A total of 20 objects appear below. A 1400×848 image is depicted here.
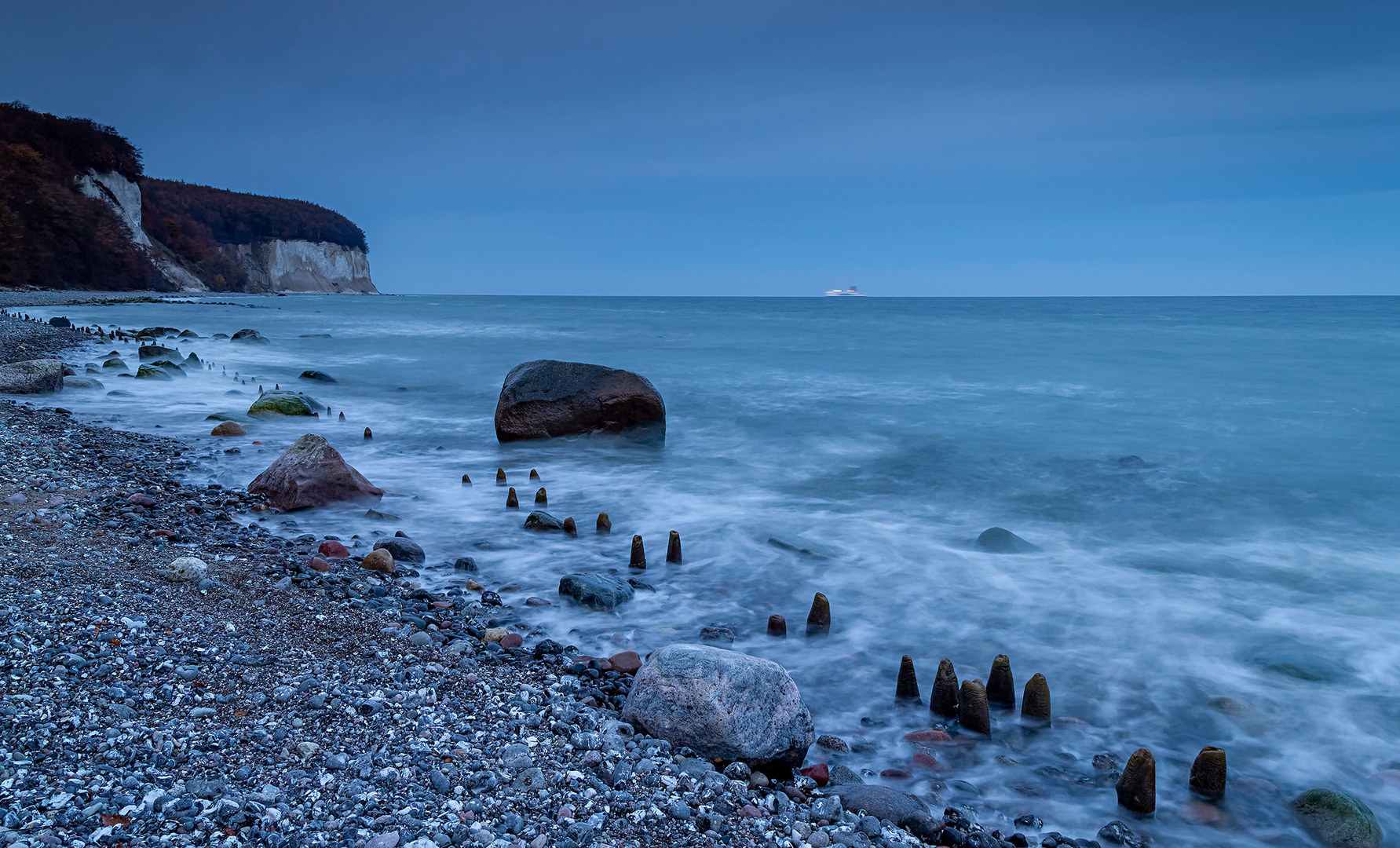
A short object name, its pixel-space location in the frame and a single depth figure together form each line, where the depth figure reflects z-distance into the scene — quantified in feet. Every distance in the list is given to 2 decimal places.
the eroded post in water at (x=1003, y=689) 13.73
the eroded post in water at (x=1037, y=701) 13.44
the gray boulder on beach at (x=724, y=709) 10.98
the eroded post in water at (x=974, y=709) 12.82
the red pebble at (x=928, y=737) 12.62
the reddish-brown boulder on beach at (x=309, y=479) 22.57
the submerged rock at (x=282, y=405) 37.78
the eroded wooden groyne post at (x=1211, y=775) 11.63
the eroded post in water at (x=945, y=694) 13.32
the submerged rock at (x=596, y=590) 17.04
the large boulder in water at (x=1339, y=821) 10.85
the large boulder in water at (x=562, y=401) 34.91
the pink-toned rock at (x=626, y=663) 13.82
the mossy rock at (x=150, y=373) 47.67
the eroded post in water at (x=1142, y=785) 11.08
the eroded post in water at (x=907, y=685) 13.97
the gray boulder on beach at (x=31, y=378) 37.40
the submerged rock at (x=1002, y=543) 23.84
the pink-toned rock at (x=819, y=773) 11.23
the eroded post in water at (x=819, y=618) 16.84
